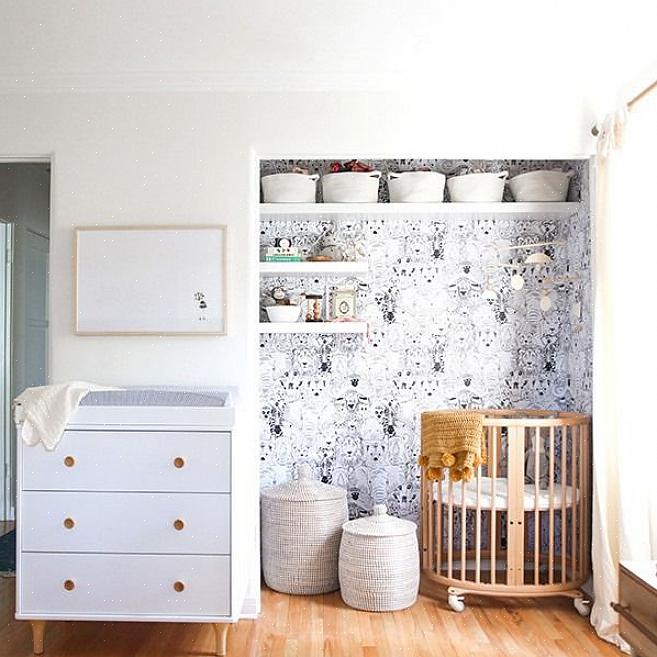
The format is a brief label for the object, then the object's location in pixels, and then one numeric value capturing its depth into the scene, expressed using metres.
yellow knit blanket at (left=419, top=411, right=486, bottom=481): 3.67
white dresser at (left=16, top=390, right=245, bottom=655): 3.13
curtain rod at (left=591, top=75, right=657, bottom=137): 3.15
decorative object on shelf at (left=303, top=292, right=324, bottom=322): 4.42
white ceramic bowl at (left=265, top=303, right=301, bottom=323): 4.29
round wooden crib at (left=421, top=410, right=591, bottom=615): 3.72
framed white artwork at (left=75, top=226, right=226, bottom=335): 3.65
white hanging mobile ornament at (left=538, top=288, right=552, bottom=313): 4.36
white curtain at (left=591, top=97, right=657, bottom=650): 3.29
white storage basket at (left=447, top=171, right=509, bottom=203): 4.21
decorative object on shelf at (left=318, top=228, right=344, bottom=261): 4.38
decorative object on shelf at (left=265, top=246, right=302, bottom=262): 4.27
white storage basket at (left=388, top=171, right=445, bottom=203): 4.22
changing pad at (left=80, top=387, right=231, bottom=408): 3.22
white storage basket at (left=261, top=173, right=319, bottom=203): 4.21
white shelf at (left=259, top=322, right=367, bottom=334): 4.27
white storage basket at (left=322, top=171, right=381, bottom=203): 4.18
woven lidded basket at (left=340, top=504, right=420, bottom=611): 3.75
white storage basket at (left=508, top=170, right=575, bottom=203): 4.21
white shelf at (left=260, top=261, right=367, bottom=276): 4.23
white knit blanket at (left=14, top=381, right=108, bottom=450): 3.12
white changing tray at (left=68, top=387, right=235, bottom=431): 3.12
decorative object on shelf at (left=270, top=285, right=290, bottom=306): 4.35
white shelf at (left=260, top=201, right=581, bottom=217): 4.19
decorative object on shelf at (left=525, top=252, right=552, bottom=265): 4.21
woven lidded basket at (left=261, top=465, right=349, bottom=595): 4.00
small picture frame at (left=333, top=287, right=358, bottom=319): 4.43
